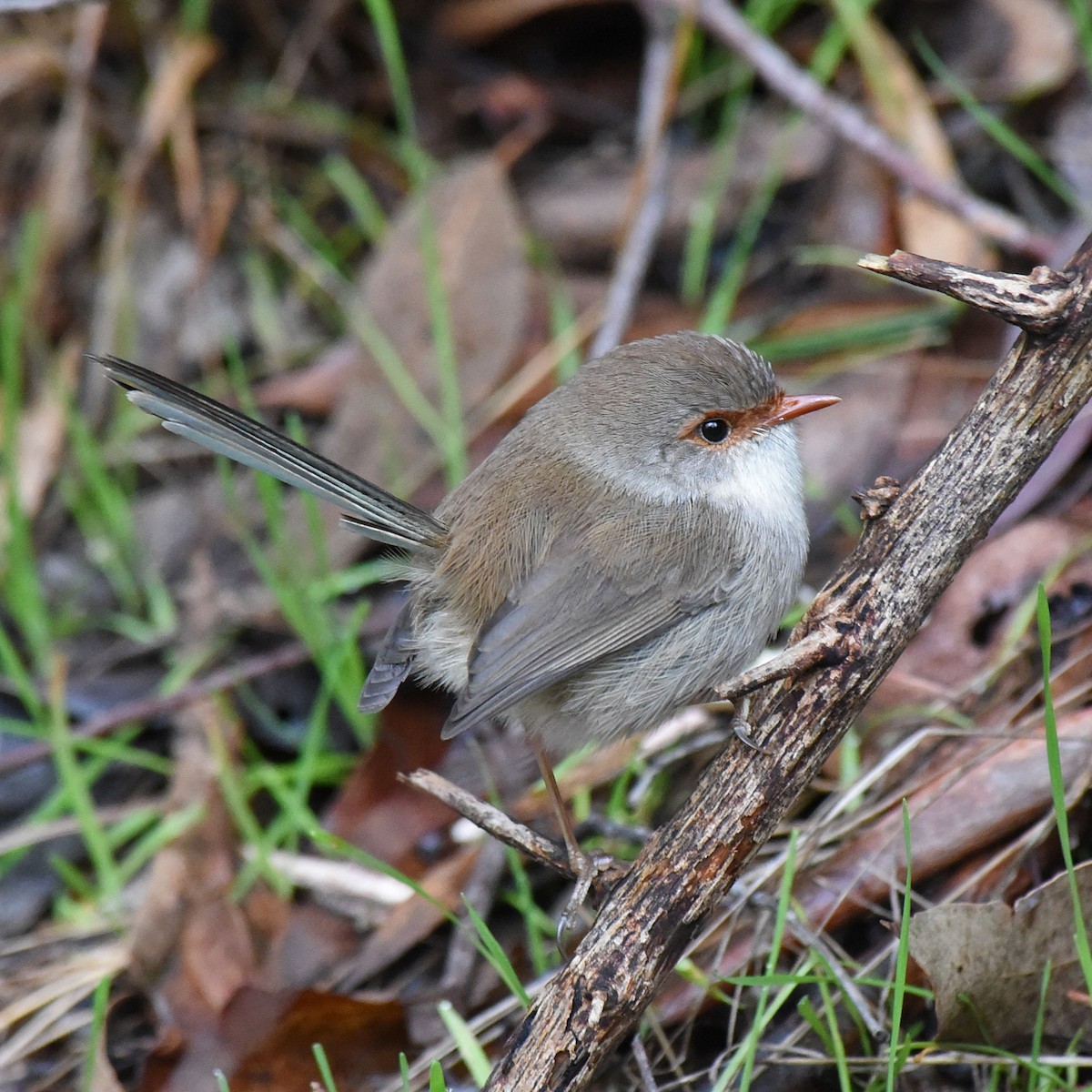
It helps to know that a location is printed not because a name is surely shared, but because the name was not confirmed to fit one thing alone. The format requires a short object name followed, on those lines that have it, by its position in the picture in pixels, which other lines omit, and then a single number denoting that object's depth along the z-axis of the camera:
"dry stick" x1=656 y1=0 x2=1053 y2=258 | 9.35
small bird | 6.44
